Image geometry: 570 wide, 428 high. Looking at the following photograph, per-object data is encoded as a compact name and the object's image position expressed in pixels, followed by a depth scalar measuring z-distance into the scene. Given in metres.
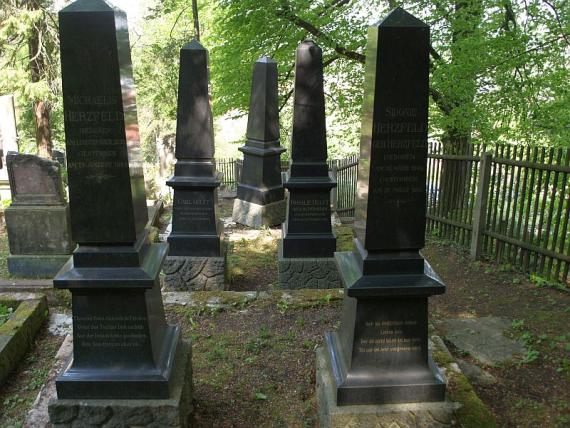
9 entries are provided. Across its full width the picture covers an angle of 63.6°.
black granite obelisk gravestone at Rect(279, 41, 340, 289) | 6.34
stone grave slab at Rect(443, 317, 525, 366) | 4.73
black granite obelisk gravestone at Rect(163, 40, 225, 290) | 6.53
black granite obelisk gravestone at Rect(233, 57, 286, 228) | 9.48
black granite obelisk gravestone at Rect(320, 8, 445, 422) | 2.79
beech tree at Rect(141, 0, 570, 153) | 9.34
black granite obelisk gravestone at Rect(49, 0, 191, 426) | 2.78
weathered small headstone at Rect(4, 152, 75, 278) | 7.40
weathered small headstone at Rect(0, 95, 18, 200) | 14.58
